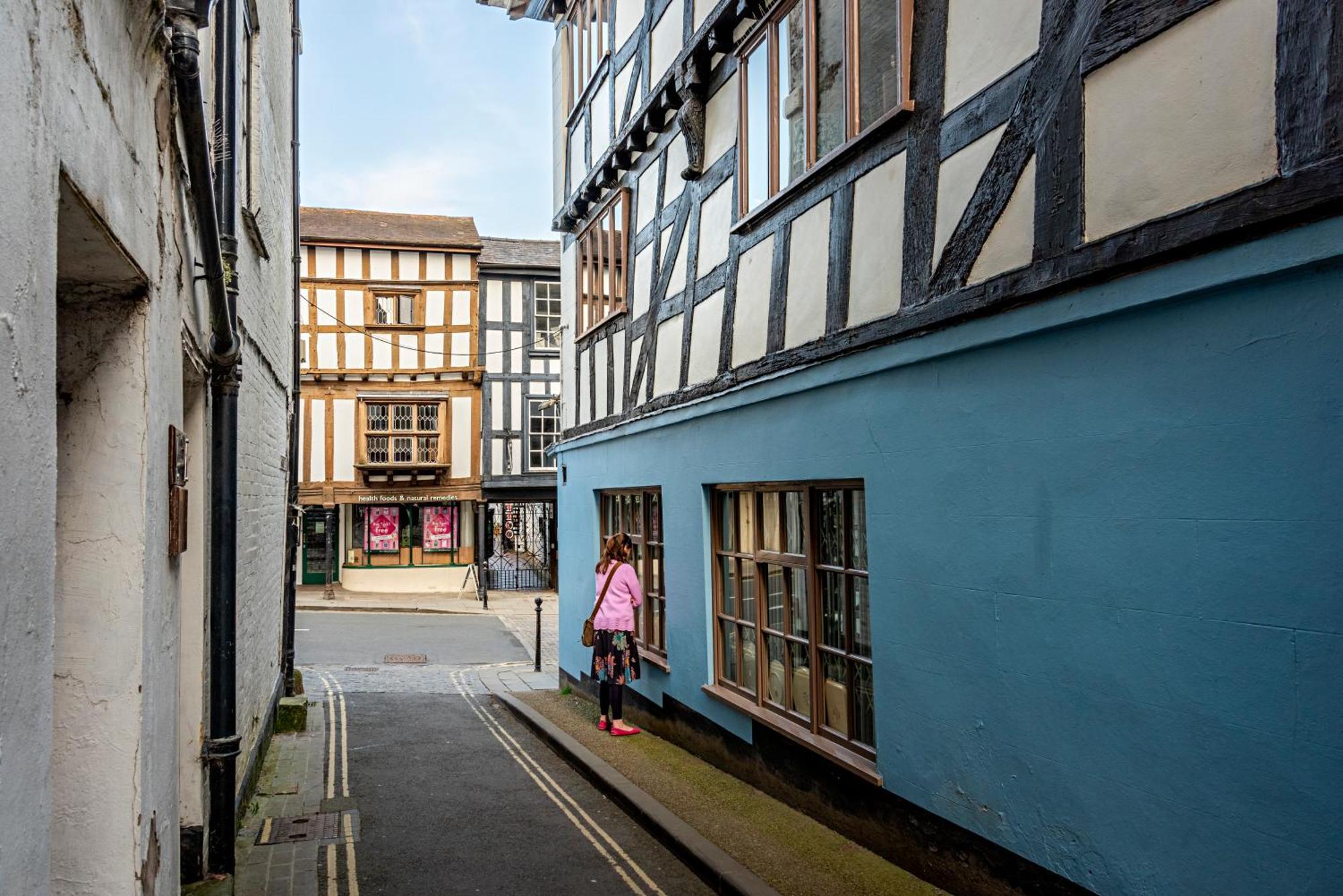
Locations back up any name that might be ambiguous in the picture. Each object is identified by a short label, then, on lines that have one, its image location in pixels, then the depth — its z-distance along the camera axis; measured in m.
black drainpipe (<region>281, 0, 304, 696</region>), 11.49
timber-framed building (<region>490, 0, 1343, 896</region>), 3.14
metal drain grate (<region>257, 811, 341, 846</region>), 6.48
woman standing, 9.05
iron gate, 29.89
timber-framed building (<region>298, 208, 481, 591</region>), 26.34
